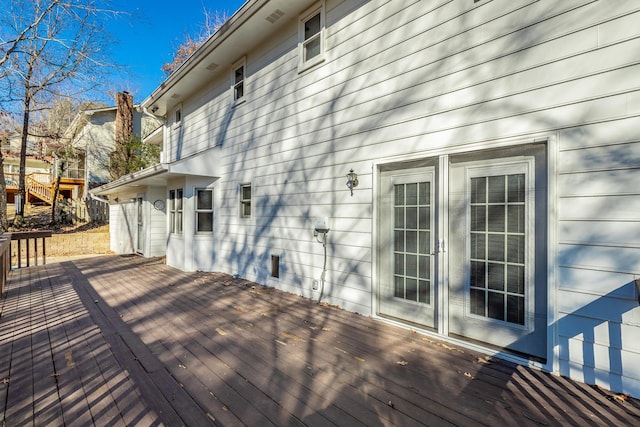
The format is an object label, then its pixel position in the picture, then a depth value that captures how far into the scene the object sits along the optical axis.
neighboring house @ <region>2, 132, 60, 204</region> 19.41
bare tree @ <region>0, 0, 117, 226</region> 8.29
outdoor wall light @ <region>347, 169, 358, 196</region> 4.12
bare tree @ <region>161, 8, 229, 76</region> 15.71
